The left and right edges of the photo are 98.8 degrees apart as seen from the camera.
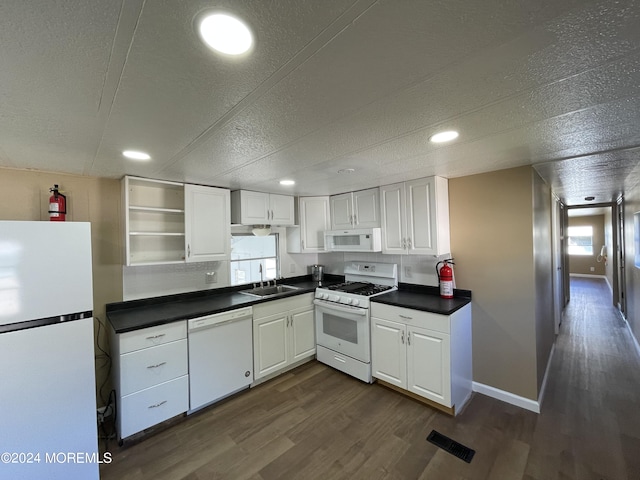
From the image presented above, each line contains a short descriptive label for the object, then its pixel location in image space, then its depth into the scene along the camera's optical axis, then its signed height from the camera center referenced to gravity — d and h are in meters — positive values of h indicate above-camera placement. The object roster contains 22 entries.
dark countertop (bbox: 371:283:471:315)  2.56 -0.65
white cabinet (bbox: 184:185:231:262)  2.85 +0.21
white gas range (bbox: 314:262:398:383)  3.02 -0.92
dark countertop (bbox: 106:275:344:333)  2.29 -0.64
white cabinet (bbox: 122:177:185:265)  2.61 +0.23
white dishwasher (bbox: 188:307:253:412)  2.48 -1.10
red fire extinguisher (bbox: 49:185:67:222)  2.21 +0.32
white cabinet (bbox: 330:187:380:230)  3.38 +0.39
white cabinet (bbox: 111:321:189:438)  2.13 -1.08
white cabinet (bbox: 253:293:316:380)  2.98 -1.09
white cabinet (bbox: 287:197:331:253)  3.92 +0.24
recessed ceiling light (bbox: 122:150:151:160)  1.89 +0.63
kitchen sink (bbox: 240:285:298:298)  3.45 -0.65
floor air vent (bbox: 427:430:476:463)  2.02 -1.61
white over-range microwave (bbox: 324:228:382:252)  3.27 -0.01
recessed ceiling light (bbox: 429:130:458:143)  1.66 +0.63
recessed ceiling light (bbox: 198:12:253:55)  0.76 +0.62
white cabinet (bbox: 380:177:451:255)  2.84 +0.23
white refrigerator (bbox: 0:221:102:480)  1.56 -0.65
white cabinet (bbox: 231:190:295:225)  3.30 +0.42
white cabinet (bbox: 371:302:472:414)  2.46 -1.11
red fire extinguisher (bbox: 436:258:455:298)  2.88 -0.46
